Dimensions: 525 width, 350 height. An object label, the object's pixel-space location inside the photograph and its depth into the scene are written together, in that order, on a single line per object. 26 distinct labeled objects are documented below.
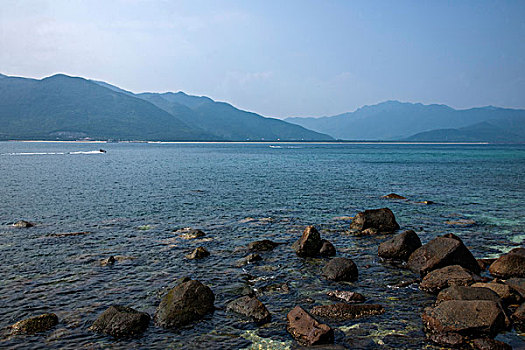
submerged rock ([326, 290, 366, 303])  17.77
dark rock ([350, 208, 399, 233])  31.45
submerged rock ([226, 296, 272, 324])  16.03
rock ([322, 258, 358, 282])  20.62
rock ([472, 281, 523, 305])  16.89
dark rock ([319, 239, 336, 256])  25.20
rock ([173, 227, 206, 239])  29.45
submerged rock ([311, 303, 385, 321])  16.26
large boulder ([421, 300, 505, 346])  14.26
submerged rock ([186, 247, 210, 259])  24.53
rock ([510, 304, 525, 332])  15.08
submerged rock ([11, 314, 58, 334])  14.93
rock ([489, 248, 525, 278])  20.12
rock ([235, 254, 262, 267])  23.45
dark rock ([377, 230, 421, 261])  23.98
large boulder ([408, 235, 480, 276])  20.86
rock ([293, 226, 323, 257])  24.89
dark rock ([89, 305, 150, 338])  14.88
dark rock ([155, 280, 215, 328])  15.80
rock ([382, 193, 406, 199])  49.32
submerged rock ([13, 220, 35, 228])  32.22
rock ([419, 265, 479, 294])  18.48
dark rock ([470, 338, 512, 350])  13.34
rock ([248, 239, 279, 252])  26.11
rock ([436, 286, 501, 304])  15.77
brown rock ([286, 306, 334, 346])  13.97
